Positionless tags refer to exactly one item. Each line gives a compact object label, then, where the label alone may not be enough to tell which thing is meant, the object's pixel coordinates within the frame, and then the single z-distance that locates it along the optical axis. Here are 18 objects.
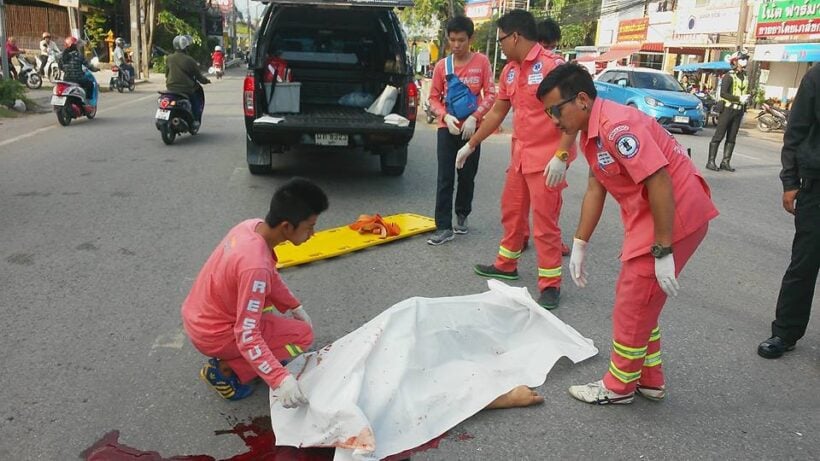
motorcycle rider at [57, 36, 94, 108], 11.21
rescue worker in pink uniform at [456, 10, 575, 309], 4.09
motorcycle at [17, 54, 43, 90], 18.34
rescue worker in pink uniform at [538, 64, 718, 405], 2.58
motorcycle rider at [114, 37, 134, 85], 20.62
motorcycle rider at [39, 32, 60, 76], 20.55
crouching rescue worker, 2.49
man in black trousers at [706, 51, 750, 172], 9.94
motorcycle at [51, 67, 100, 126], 10.92
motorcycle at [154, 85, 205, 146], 9.51
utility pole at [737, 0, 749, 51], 18.11
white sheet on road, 2.46
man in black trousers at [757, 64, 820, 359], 3.37
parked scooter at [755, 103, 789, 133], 16.81
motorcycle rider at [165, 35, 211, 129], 9.62
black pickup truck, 6.71
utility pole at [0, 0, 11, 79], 15.03
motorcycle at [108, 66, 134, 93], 20.23
